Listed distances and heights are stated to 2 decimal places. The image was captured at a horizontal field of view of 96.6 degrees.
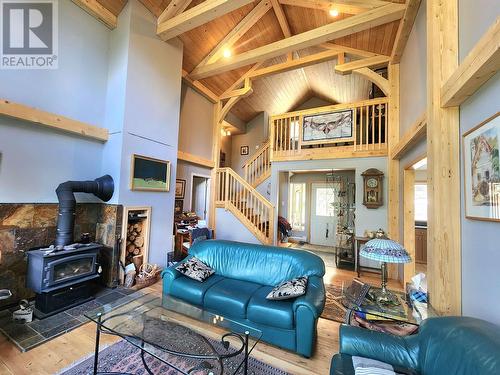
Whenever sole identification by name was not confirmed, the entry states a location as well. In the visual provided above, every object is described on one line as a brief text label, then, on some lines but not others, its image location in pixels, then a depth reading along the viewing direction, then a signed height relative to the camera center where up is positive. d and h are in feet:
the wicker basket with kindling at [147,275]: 11.96 -4.38
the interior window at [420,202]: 19.42 +0.24
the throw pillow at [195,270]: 9.22 -3.08
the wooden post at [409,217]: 12.23 -0.70
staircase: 17.56 -0.39
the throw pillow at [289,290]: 7.32 -3.00
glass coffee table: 5.35 -3.71
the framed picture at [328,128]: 16.88 +5.83
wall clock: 15.12 +1.04
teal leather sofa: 6.90 -3.42
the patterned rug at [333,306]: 9.36 -4.78
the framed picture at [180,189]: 17.60 +0.68
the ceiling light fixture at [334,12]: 12.60 +10.80
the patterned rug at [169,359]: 5.56 -4.44
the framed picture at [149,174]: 12.48 +1.33
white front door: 24.32 -1.53
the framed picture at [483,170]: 4.64 +0.83
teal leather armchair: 3.55 -2.82
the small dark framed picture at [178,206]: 17.67 -0.71
